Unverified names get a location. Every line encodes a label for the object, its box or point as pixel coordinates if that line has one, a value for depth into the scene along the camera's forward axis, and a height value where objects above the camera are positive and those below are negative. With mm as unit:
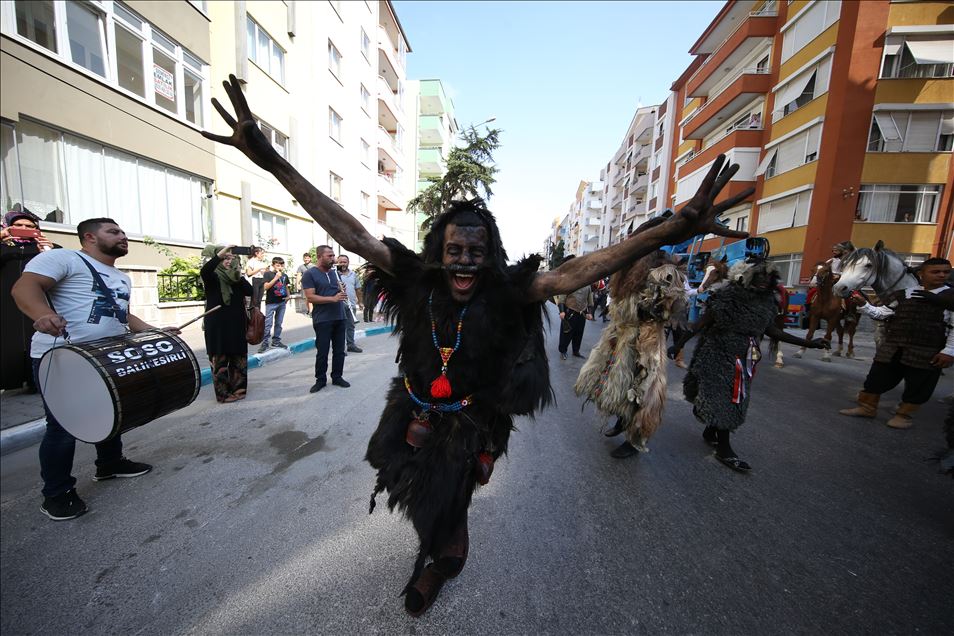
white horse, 4672 +323
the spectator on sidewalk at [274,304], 7305 -721
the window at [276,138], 13014 +4790
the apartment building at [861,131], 13742 +6535
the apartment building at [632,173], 34438 +11627
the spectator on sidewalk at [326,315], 5297 -641
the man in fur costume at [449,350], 1788 -369
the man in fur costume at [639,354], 3414 -658
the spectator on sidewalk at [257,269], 6945 -46
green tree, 21703 +6653
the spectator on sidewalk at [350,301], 7448 -644
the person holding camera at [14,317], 3878 -654
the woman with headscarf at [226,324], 4426 -720
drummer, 2377 -318
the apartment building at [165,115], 7051 +3635
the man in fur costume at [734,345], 3369 -505
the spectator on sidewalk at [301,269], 8931 +0
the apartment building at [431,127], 33844 +14548
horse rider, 5930 +586
